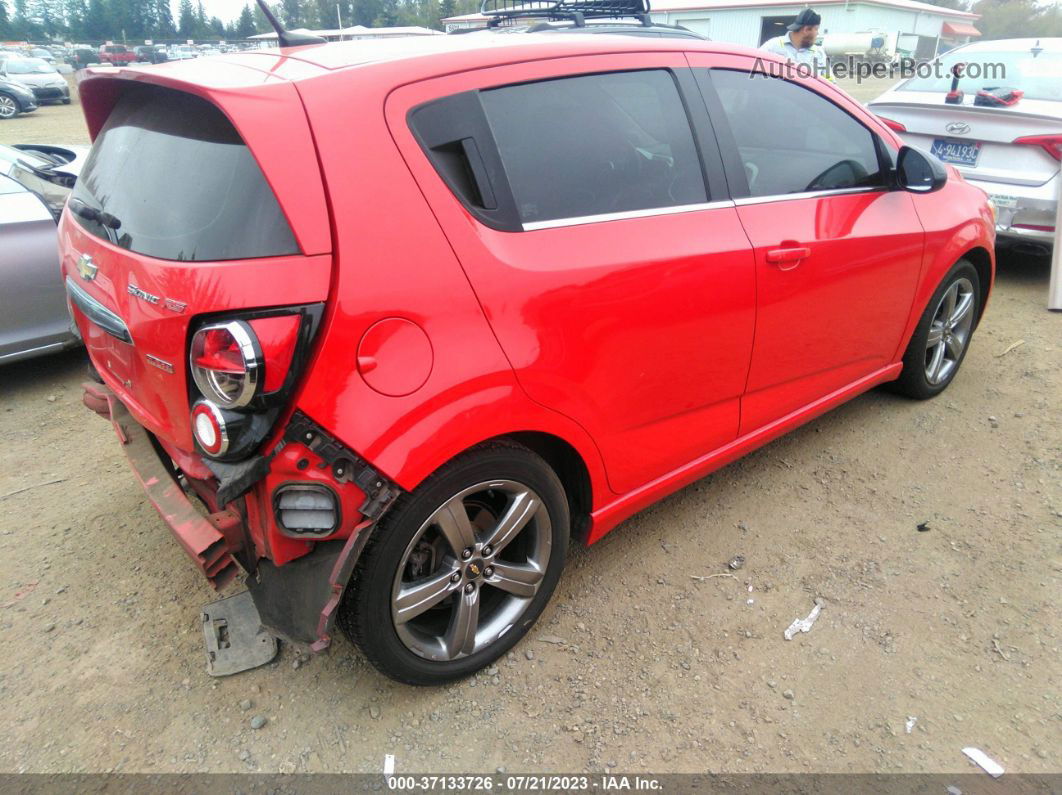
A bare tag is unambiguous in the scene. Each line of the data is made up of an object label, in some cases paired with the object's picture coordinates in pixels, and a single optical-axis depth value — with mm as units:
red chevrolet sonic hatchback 1748
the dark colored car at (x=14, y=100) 19375
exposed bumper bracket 2322
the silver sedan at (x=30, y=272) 3838
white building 38875
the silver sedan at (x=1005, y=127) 5027
